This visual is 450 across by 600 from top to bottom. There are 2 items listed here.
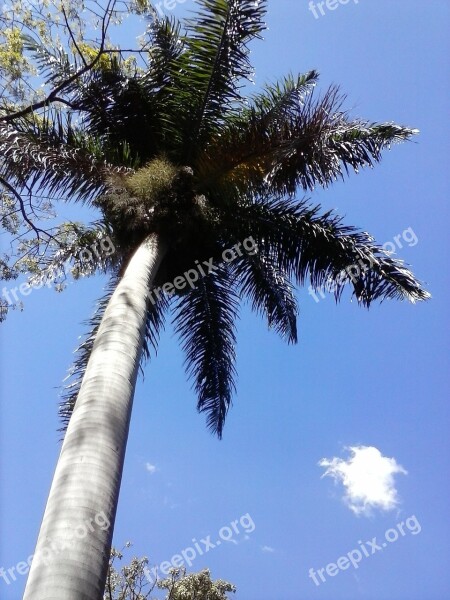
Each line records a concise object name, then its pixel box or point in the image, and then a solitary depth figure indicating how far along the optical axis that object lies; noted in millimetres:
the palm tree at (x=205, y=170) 9312
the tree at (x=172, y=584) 15633
